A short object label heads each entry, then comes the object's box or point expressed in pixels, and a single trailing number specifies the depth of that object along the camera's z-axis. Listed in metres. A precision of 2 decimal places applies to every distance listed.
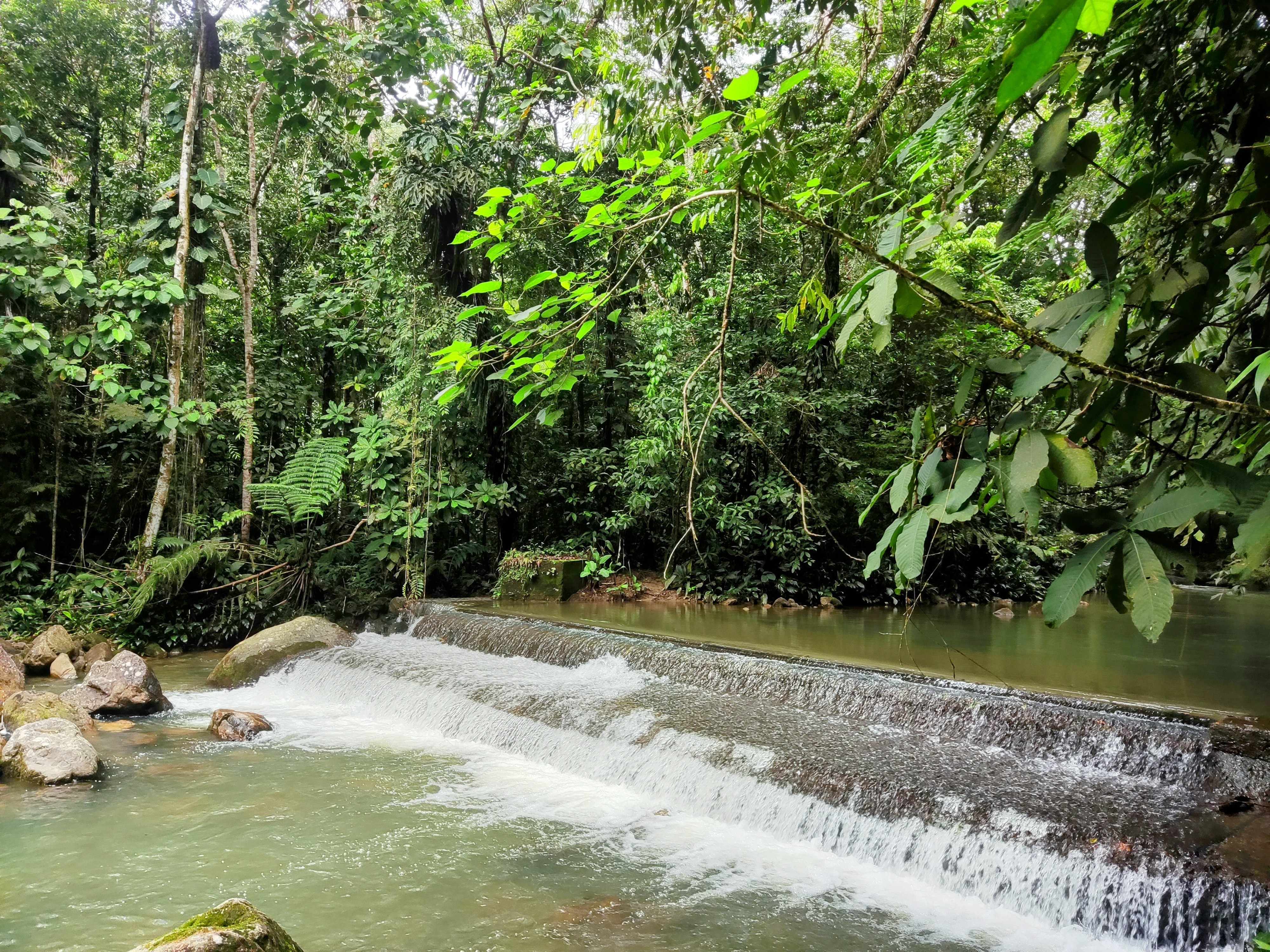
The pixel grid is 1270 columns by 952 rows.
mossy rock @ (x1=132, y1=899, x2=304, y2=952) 2.22
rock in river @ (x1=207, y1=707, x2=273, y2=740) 5.86
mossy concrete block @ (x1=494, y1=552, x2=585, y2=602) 10.28
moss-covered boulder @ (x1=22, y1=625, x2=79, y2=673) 7.64
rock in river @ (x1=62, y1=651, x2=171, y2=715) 6.32
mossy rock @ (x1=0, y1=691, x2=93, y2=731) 5.45
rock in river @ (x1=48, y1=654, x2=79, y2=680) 7.55
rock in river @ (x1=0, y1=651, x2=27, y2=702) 6.02
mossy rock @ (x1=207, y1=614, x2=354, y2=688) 7.68
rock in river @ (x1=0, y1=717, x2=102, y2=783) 4.84
